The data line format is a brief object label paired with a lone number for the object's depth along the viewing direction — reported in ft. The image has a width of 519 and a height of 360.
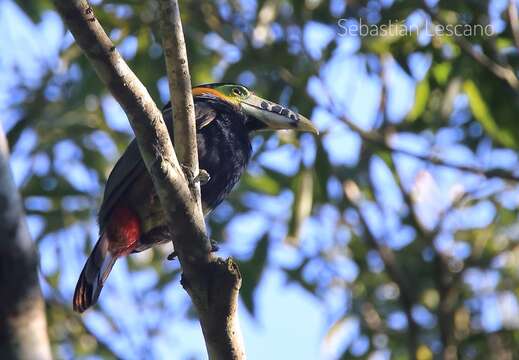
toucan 24.34
